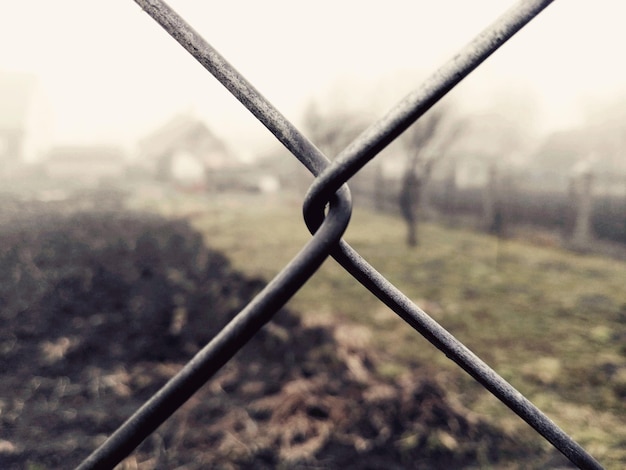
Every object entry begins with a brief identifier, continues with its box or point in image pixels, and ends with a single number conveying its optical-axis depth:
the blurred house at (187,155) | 28.36
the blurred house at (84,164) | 29.98
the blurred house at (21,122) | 32.69
